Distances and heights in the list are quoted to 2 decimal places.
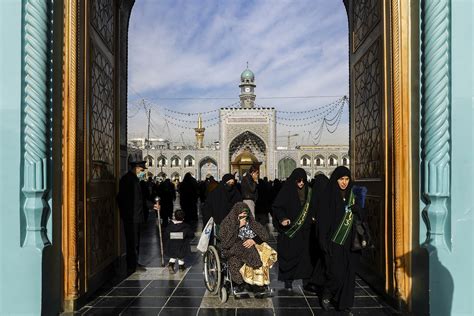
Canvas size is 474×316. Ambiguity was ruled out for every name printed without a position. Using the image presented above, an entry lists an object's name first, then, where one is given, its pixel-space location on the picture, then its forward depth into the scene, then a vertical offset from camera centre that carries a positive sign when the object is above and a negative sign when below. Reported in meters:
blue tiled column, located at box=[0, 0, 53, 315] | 3.32 +0.04
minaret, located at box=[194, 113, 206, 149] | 50.95 +3.15
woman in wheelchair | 4.07 -0.78
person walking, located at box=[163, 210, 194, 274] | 5.52 -0.94
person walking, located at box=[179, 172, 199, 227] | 10.91 -0.78
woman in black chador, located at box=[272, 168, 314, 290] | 4.70 -0.67
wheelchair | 4.14 -1.10
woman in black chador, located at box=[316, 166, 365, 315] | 3.78 -0.64
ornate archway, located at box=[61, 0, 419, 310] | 3.75 +0.22
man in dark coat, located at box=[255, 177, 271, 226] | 10.70 -0.98
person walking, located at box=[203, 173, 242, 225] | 4.91 -0.42
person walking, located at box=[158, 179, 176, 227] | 10.60 -0.89
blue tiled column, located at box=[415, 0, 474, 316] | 3.26 +0.01
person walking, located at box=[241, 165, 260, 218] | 6.91 -0.36
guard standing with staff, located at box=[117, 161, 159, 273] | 5.39 -0.55
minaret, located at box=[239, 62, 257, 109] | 47.22 +7.66
